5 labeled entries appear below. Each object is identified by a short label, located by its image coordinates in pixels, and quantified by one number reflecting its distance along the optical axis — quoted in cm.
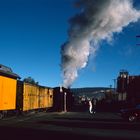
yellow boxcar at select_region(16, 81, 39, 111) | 2013
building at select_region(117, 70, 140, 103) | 4775
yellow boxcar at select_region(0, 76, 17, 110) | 1643
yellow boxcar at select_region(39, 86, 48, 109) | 2642
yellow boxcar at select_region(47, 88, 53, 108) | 3000
